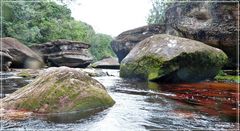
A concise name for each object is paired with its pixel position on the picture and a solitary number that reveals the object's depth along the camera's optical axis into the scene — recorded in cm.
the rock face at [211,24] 1271
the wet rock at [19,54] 1524
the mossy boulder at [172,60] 966
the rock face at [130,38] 1788
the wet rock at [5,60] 1275
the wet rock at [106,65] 2418
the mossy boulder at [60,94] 436
